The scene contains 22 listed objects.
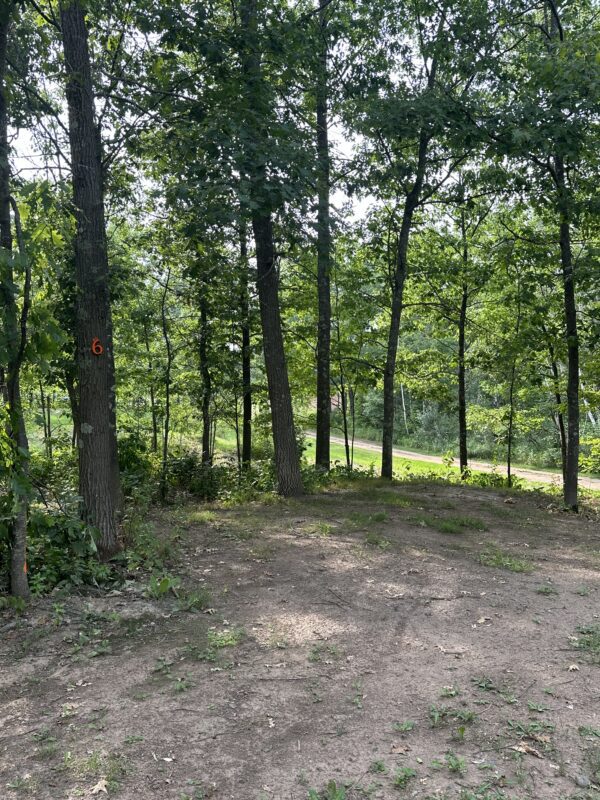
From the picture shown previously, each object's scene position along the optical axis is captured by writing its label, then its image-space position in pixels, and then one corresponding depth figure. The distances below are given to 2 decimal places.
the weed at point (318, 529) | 7.23
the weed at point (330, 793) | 2.55
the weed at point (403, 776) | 2.66
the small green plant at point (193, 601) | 4.66
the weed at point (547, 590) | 5.30
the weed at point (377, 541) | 6.68
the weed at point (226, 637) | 4.07
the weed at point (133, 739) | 2.92
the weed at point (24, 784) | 2.58
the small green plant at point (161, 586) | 4.79
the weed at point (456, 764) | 2.75
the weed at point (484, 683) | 3.52
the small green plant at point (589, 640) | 4.05
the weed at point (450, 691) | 3.45
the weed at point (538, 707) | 3.27
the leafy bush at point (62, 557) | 4.76
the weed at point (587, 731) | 3.04
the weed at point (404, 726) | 3.10
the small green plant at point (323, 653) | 3.91
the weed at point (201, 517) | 7.71
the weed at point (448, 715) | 3.17
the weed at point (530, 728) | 3.05
